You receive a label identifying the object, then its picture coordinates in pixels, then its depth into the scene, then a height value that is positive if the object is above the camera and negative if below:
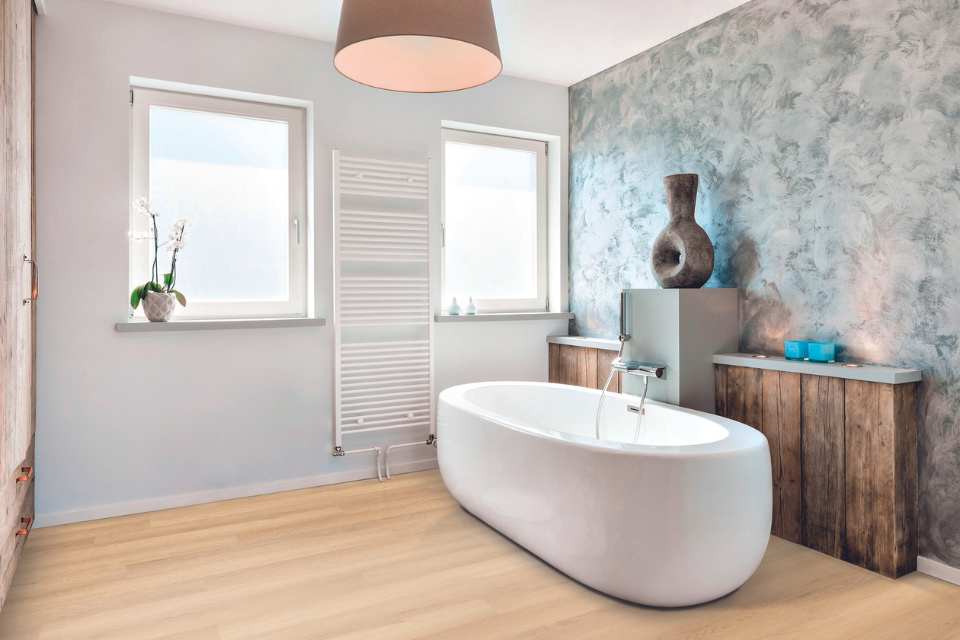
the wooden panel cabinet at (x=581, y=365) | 3.72 -0.31
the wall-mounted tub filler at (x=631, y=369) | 3.00 -0.26
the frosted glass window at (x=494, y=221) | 4.05 +0.62
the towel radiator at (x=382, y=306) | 3.48 +0.05
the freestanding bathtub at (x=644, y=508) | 1.98 -0.63
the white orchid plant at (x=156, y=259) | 3.04 +0.27
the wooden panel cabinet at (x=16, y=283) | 1.93 +0.11
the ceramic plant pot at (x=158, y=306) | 3.04 +0.04
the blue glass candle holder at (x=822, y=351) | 2.58 -0.15
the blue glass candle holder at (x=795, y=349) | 2.66 -0.14
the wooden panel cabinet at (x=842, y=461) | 2.32 -0.57
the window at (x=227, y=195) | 3.20 +0.63
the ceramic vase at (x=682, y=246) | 3.00 +0.33
